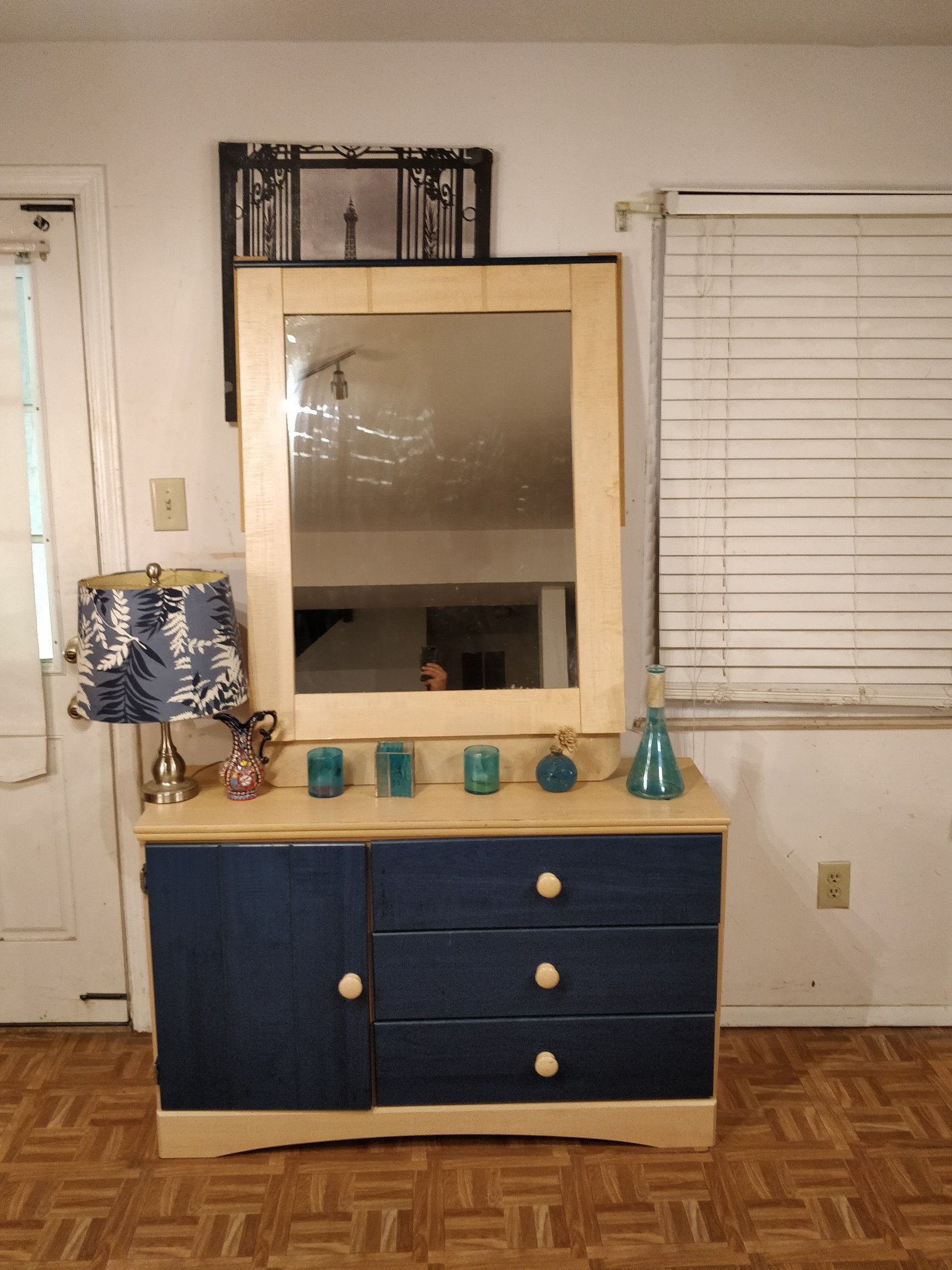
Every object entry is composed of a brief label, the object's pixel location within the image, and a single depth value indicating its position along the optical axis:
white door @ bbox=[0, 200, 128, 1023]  2.11
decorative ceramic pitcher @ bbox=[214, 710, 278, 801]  1.91
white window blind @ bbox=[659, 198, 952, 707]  2.09
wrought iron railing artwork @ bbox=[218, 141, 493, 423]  2.03
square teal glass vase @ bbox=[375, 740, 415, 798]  1.91
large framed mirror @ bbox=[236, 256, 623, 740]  1.97
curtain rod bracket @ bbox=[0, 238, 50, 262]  2.07
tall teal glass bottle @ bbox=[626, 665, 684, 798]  1.91
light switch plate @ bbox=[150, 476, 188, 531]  2.13
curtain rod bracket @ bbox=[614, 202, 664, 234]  2.07
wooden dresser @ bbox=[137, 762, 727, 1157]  1.82
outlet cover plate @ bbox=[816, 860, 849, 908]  2.29
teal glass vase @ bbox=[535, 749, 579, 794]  1.92
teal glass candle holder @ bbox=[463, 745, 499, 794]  1.91
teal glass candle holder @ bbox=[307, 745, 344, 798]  1.92
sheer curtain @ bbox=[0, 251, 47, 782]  2.11
